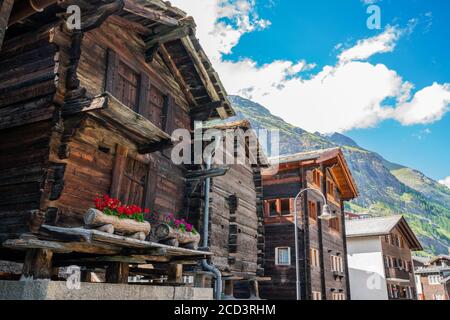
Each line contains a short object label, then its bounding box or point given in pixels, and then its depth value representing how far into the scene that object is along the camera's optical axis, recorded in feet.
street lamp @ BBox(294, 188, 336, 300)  60.13
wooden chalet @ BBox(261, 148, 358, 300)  82.84
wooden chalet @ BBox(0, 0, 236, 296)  25.89
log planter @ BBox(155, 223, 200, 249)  31.53
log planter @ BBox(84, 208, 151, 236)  24.75
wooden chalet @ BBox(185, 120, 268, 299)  50.34
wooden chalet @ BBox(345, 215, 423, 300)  124.06
